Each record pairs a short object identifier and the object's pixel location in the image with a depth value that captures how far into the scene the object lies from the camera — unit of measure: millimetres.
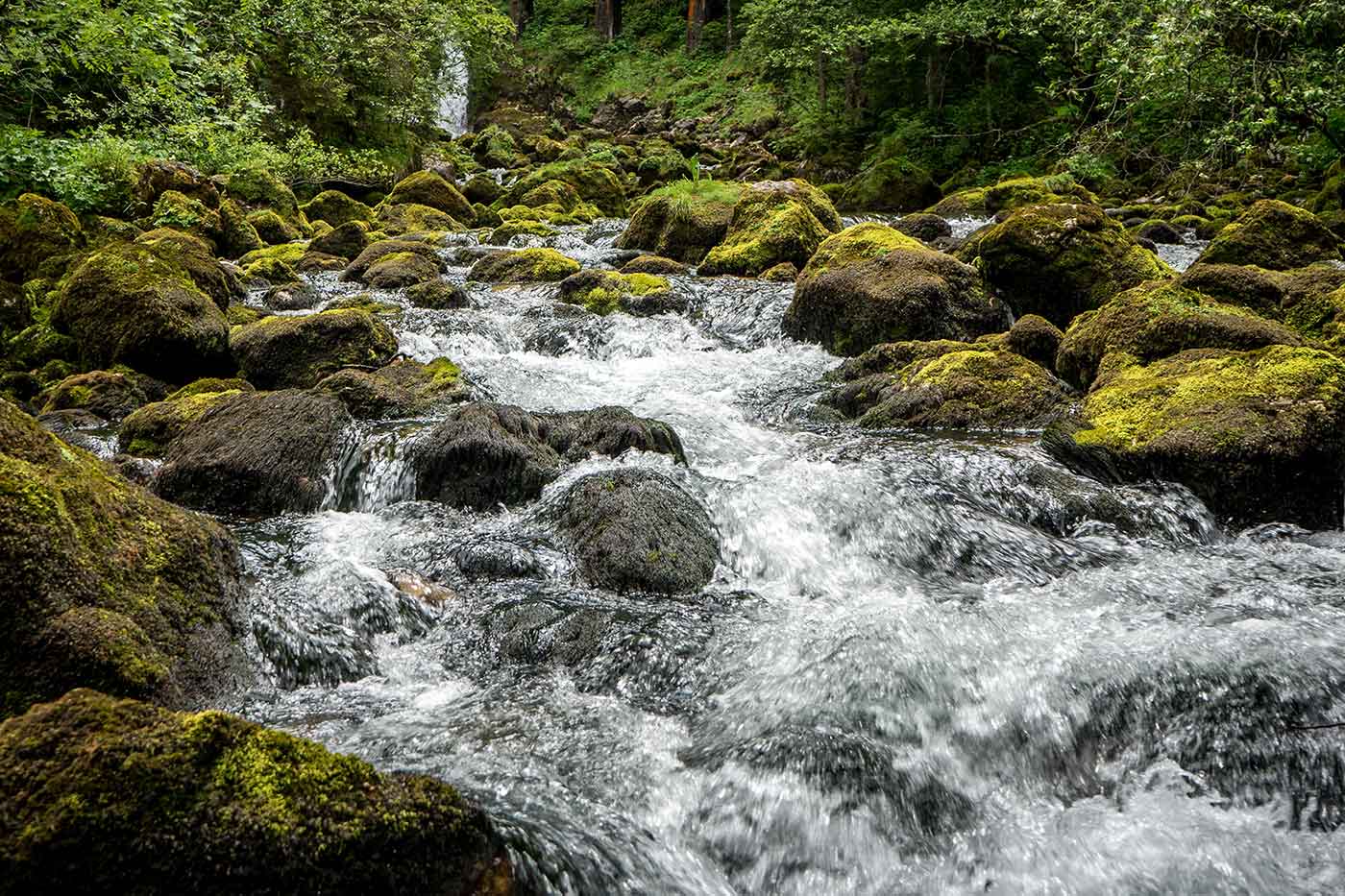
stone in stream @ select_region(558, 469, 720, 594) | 4910
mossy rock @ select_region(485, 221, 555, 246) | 18047
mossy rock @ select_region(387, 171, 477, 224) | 21156
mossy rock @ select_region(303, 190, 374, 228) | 19031
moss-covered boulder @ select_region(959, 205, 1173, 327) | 9461
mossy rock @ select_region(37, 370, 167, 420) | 7586
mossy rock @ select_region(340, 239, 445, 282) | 13605
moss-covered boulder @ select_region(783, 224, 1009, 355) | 9531
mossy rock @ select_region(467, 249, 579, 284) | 13641
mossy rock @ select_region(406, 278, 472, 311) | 11727
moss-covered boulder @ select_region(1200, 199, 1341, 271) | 10938
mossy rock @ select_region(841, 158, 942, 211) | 23188
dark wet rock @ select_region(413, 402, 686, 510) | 5965
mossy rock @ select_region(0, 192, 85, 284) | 10023
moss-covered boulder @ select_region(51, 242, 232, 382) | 8258
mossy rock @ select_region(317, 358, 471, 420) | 7566
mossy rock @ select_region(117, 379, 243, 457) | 6543
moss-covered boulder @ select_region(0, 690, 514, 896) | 1779
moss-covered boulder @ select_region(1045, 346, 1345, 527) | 5457
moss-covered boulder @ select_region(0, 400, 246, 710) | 2713
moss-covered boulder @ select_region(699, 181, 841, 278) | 13562
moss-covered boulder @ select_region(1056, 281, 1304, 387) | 6980
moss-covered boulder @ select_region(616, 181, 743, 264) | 15203
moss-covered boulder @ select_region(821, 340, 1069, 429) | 7211
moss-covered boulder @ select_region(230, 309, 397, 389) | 8383
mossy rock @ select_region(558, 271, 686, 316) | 11711
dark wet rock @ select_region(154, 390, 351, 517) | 5719
